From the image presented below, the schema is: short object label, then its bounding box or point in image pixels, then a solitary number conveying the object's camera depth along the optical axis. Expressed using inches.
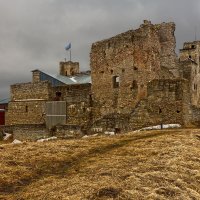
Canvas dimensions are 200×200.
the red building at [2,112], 1430.1
